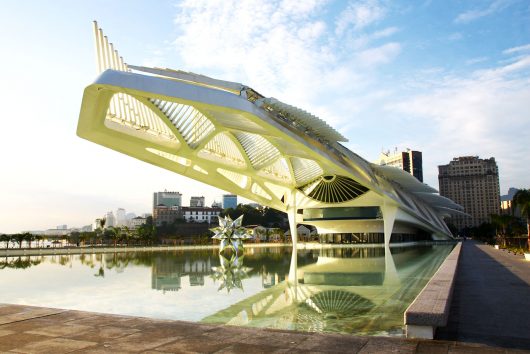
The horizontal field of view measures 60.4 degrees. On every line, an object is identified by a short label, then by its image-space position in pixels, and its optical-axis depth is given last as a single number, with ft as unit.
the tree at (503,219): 160.74
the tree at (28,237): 145.07
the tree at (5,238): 140.79
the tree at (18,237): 145.07
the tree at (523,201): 91.25
